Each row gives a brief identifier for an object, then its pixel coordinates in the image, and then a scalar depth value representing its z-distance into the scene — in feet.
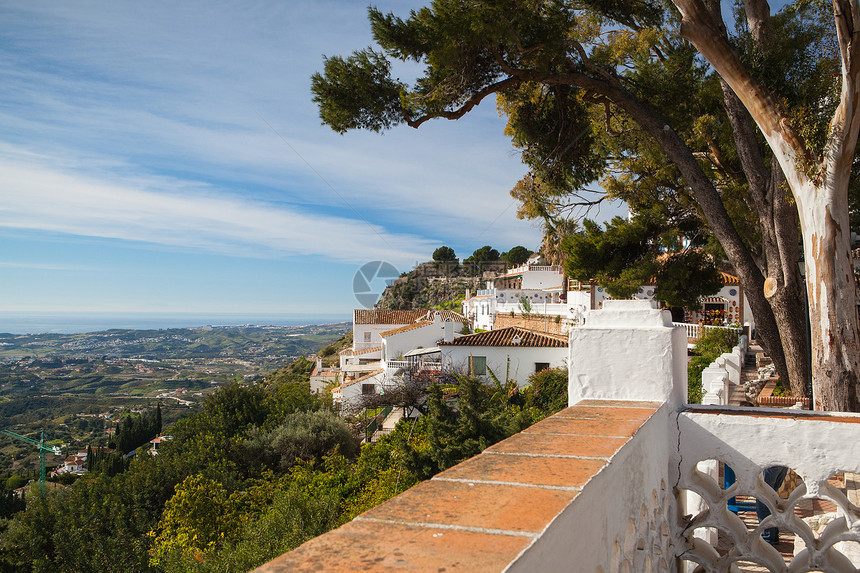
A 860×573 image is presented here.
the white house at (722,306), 75.46
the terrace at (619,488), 3.46
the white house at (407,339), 105.29
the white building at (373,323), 150.00
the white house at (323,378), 119.24
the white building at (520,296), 104.37
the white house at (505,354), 79.82
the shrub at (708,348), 50.31
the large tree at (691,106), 19.57
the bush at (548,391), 64.49
